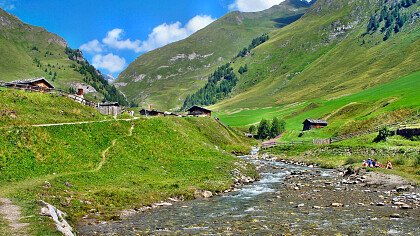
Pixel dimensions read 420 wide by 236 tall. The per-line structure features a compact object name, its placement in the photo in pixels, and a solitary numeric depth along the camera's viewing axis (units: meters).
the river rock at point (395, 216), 33.19
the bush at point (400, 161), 63.60
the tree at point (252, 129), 193.81
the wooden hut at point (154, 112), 154.09
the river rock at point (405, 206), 36.36
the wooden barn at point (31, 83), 80.21
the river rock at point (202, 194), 44.83
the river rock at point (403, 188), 45.56
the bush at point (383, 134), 84.03
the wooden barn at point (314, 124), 153.50
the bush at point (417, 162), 58.73
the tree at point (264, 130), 176.12
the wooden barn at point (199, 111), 165.62
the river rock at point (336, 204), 39.28
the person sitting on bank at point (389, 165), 62.06
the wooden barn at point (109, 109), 98.75
